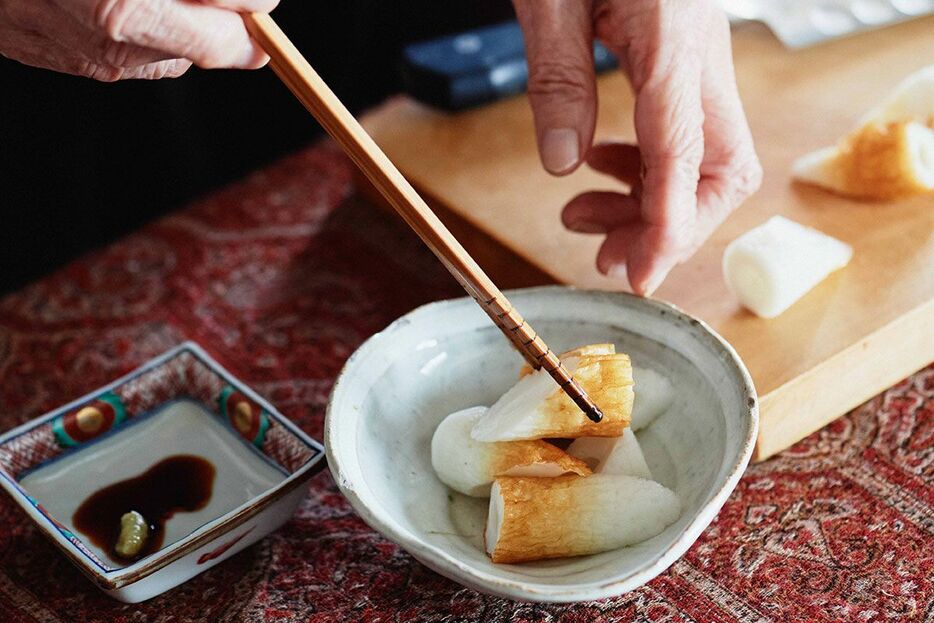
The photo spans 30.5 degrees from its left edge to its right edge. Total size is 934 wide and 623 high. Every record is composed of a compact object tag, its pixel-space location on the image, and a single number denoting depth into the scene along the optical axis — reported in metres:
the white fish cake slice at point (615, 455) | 0.53
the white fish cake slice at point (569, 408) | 0.52
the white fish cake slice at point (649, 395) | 0.55
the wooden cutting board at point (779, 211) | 0.59
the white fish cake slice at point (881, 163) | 0.65
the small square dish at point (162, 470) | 0.53
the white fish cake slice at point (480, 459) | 0.52
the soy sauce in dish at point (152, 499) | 0.55
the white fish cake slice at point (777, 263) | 0.60
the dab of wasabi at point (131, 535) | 0.53
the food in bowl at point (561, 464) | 0.51
